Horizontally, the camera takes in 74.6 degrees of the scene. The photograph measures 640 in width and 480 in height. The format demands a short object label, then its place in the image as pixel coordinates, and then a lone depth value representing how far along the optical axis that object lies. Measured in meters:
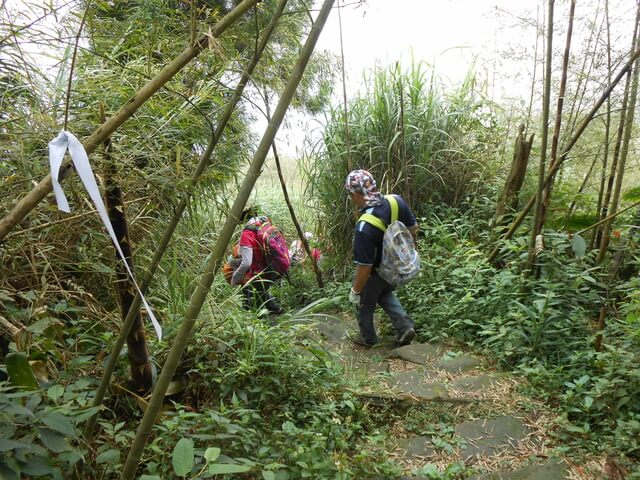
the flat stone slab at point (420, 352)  3.22
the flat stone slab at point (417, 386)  2.60
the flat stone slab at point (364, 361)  3.20
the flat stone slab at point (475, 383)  2.65
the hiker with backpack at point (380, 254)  3.39
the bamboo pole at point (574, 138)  2.56
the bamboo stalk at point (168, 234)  1.31
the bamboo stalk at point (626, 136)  2.79
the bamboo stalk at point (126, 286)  1.39
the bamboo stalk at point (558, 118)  2.89
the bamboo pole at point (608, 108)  3.00
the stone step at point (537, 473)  1.88
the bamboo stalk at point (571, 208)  3.47
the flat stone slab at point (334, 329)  3.98
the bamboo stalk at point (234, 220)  1.06
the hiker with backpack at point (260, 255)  4.14
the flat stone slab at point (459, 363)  2.99
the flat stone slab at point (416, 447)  2.14
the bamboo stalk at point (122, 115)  0.87
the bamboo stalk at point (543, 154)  2.81
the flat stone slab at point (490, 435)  2.16
